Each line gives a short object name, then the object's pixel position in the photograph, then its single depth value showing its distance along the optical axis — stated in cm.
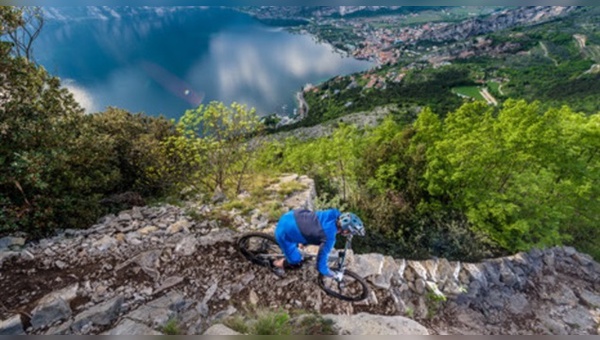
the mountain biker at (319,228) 450
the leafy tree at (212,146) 901
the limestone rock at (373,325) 438
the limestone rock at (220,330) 371
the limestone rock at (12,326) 376
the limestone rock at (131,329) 397
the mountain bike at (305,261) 568
